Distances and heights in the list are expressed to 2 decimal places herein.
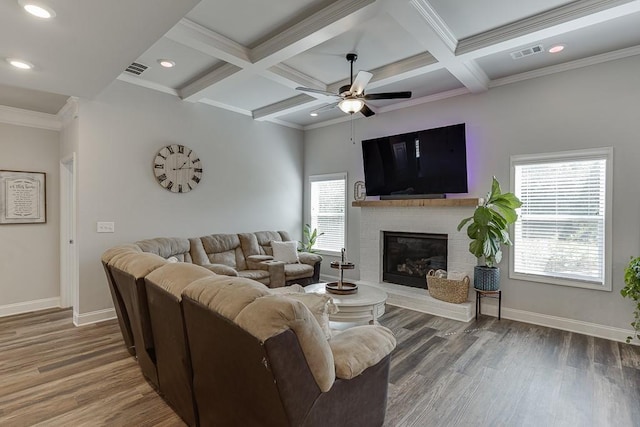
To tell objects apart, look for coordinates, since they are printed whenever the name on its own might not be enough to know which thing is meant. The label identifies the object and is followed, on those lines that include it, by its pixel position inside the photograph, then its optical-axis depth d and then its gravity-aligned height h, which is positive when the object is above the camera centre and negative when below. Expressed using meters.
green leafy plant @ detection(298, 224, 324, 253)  6.48 -0.57
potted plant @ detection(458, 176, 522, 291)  4.07 -0.25
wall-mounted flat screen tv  4.62 +0.73
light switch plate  4.16 -0.23
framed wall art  4.37 +0.15
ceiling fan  3.50 +1.28
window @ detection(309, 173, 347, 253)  6.36 +0.03
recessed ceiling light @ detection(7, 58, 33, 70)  2.83 +1.28
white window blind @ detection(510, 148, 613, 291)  3.73 -0.09
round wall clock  4.71 +0.62
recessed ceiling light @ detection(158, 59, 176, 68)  3.88 +1.76
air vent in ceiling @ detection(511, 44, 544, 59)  3.55 +1.78
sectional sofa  1.31 -0.71
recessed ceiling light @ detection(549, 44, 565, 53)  3.52 +1.77
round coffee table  3.19 -0.95
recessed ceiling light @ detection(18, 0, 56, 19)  2.04 +1.28
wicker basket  4.39 -1.07
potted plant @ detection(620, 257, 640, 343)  3.06 -0.67
